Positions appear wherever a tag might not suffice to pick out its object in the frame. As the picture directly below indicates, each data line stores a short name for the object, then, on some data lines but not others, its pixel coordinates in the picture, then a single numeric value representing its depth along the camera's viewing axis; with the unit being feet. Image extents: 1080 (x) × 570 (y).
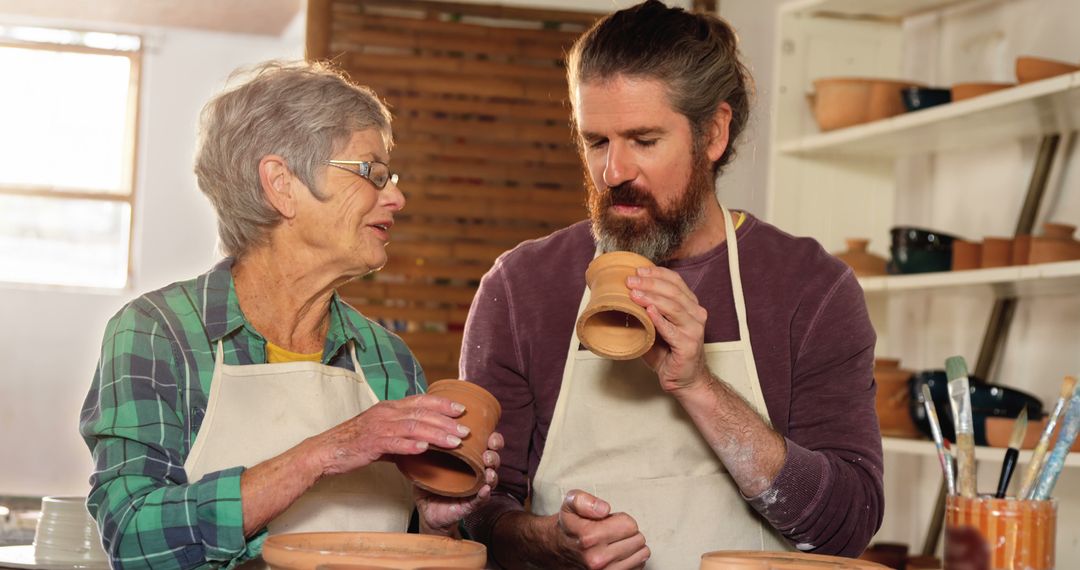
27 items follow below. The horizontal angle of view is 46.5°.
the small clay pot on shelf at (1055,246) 8.94
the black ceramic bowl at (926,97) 10.43
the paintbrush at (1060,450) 4.53
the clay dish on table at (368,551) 4.13
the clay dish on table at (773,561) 4.25
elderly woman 5.48
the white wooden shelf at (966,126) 9.01
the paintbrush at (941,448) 4.66
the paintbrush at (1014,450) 4.74
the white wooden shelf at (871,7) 11.60
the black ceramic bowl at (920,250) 10.35
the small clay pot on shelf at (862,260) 11.21
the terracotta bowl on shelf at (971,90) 9.69
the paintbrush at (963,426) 4.57
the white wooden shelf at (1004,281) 8.84
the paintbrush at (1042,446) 4.59
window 25.52
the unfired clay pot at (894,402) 10.60
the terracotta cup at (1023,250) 9.21
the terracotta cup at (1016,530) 4.37
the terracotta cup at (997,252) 9.57
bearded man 6.50
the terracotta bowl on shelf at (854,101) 10.98
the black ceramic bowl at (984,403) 9.43
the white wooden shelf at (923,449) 9.09
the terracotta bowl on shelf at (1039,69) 8.93
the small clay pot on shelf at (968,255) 9.98
